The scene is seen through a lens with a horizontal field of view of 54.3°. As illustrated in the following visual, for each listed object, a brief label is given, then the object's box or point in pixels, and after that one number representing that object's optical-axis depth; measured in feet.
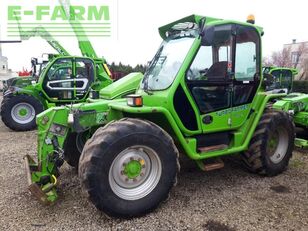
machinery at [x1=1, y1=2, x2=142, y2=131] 29.50
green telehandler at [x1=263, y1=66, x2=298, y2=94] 37.76
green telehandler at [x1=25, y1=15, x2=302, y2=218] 10.95
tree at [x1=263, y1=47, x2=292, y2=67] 135.73
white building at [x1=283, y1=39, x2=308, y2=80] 121.80
